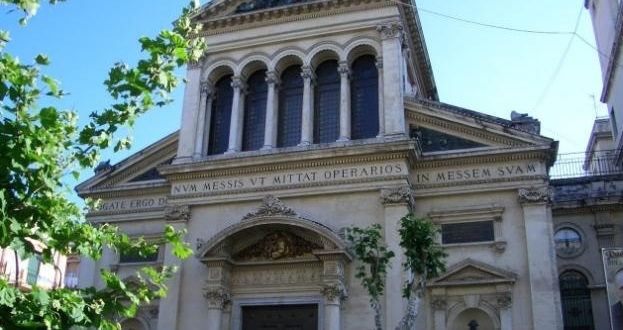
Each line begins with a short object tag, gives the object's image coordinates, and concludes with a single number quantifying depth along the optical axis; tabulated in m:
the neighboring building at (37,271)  37.00
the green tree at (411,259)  14.73
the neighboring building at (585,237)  23.08
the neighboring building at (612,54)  26.67
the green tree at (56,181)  7.22
